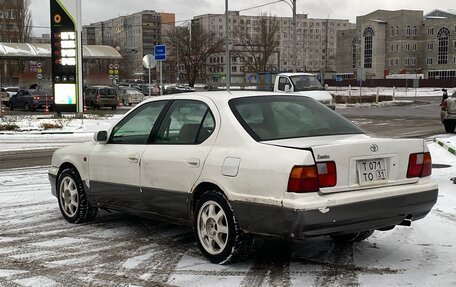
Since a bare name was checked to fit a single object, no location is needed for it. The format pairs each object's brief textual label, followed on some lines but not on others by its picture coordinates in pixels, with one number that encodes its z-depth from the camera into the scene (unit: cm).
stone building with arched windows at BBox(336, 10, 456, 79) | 11744
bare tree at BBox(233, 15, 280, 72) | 8644
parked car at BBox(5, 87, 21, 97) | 4711
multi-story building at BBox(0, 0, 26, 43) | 8638
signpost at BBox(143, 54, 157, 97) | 2425
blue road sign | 2458
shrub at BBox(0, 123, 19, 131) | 2173
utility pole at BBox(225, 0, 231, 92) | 3661
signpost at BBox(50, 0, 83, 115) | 2538
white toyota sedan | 454
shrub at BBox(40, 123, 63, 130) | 2197
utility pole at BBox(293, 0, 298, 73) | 3674
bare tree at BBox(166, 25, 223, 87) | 8044
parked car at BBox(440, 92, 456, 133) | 1811
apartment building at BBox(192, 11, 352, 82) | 15100
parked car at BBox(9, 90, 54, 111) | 3869
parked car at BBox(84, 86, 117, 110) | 3916
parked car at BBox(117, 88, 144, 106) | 4472
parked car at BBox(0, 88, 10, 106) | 4575
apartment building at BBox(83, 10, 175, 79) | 13538
